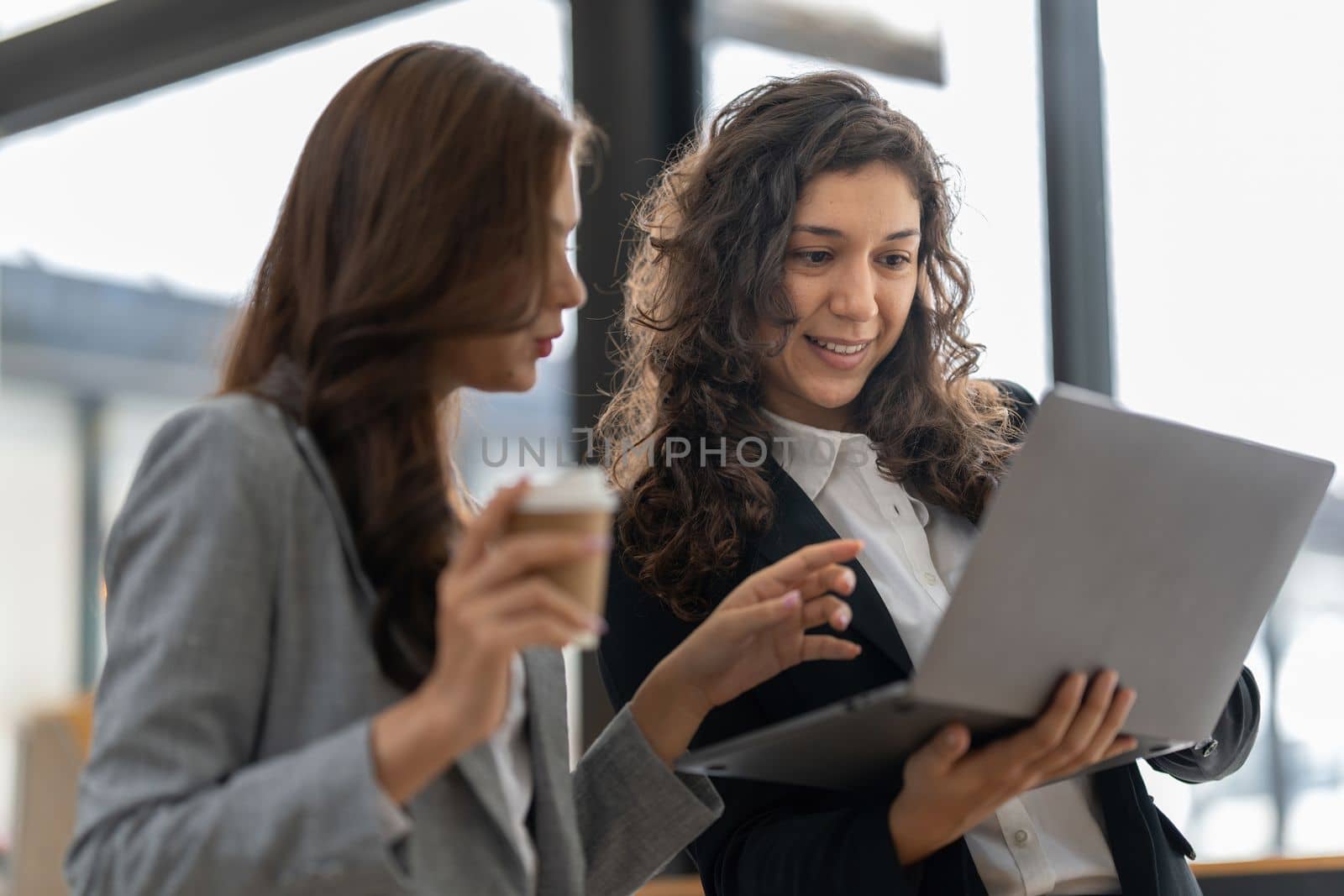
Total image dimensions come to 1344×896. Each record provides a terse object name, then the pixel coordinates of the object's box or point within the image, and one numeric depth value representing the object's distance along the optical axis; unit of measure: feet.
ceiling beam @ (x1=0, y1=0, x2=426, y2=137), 11.53
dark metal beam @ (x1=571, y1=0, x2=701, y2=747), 10.16
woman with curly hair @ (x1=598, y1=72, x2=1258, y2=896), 4.54
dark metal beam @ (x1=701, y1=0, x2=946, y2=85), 9.34
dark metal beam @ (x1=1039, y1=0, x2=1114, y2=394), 8.20
